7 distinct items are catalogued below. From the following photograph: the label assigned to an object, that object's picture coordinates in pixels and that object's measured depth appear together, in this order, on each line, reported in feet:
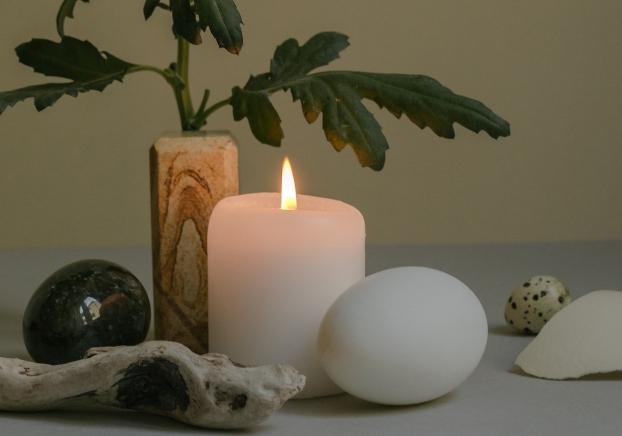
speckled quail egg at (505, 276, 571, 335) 2.83
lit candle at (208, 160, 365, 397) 2.53
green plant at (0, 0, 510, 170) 2.63
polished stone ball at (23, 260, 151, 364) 2.57
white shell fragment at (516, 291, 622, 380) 2.56
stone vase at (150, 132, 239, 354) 2.68
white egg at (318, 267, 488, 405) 2.40
